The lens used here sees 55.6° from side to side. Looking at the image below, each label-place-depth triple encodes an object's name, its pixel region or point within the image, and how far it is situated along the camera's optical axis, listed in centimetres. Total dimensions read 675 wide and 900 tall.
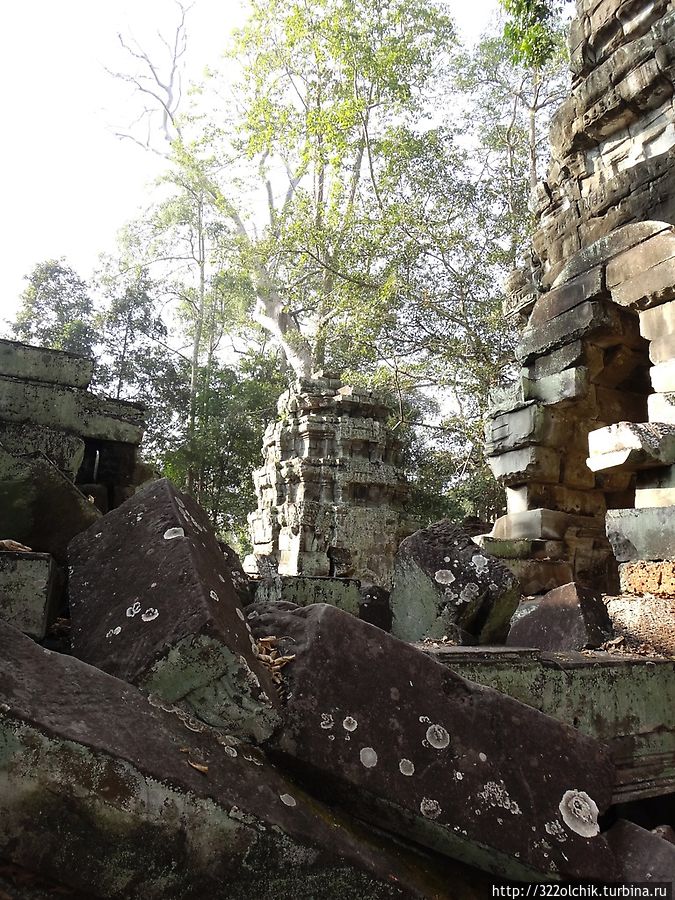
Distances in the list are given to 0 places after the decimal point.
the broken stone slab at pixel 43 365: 339
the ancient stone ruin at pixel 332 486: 1370
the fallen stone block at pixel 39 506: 231
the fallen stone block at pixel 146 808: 119
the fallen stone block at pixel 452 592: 285
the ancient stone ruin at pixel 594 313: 506
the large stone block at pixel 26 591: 177
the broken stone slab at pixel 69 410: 336
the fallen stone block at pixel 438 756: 148
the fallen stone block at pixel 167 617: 153
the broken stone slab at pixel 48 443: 324
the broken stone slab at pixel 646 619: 353
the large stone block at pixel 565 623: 338
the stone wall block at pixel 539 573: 582
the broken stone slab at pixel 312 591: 298
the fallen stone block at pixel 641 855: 157
